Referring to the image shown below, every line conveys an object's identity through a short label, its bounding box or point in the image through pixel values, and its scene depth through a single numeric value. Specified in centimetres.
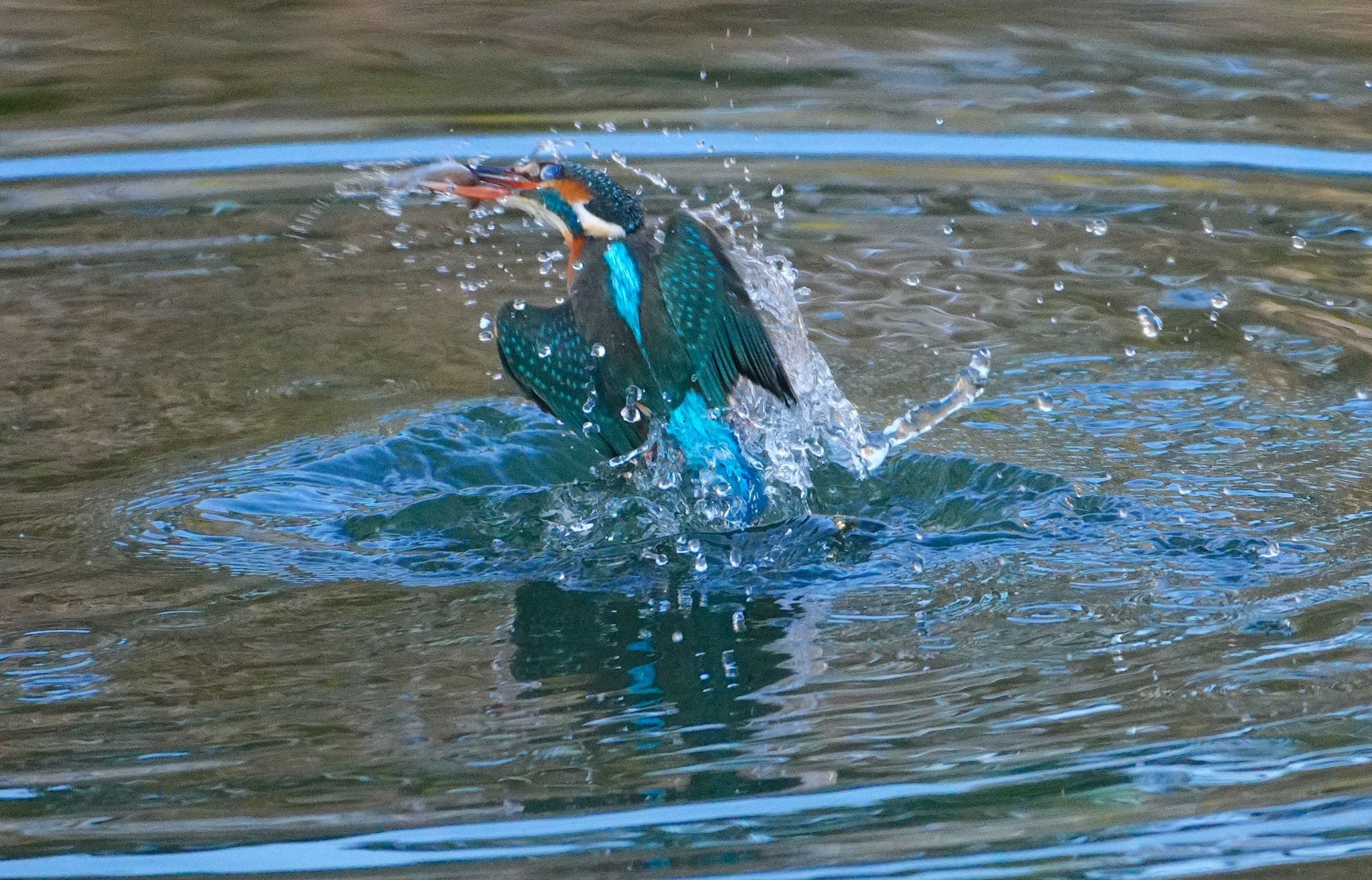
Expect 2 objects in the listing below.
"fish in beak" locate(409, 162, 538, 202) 845
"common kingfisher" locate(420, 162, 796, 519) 784
